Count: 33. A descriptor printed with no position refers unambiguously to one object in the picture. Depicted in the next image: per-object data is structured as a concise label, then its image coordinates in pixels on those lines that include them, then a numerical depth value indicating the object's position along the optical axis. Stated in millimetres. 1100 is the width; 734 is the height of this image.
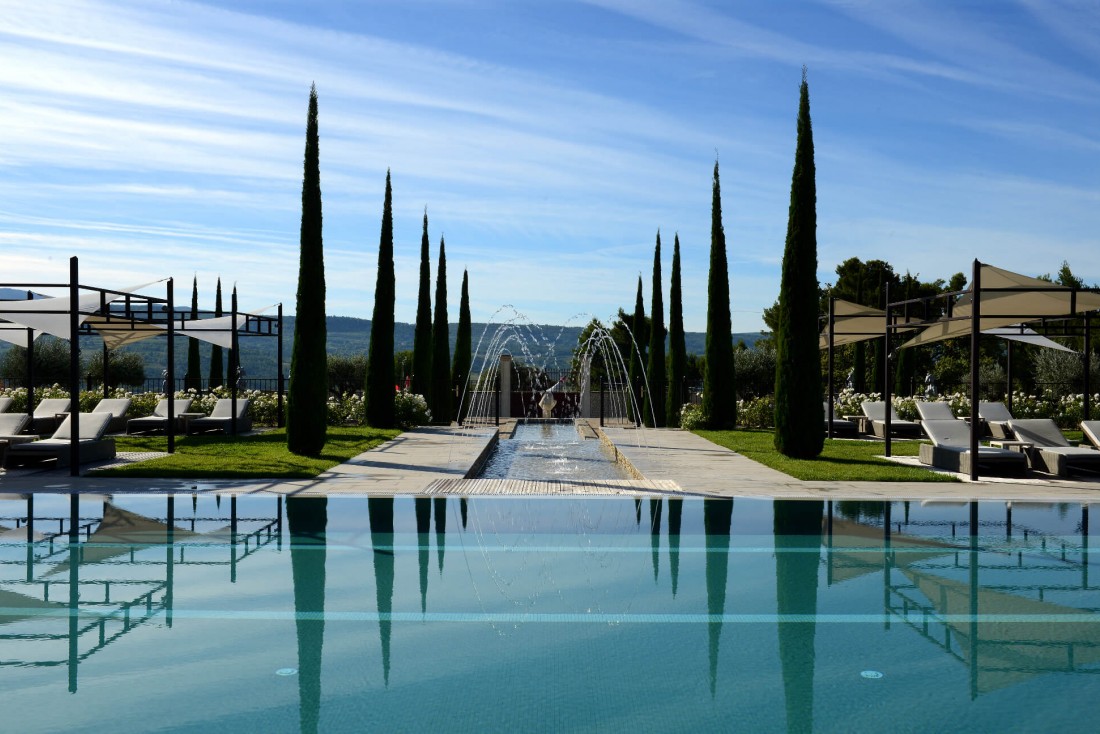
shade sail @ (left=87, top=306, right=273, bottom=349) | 21166
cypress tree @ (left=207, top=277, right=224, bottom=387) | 33781
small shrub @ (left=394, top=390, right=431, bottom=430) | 23125
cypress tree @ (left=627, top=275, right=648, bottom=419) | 27822
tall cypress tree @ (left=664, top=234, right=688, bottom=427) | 24484
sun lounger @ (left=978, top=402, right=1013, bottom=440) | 17295
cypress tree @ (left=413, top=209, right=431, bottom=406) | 25812
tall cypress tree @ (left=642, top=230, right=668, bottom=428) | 25906
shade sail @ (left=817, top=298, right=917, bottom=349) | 20016
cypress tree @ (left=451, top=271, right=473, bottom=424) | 31188
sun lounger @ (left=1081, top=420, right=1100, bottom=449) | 13430
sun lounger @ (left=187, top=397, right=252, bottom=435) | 19594
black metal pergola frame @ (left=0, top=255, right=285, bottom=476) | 12203
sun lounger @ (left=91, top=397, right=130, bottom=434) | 18047
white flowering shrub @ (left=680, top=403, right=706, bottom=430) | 22328
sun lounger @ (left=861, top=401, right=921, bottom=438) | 19625
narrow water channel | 14203
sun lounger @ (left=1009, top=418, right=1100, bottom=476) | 12852
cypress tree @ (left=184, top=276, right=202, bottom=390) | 33688
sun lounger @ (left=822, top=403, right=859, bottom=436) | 20875
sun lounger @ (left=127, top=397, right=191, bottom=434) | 19391
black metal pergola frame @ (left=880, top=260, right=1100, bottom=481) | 12336
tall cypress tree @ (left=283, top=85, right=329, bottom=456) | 15094
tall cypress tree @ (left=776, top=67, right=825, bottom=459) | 14992
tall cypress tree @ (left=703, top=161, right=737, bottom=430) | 21141
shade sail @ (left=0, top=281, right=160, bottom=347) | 15844
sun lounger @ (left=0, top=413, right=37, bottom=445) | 14395
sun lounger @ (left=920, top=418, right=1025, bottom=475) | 12820
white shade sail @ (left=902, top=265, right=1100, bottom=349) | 13695
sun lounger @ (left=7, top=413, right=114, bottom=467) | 13219
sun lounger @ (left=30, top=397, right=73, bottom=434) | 17266
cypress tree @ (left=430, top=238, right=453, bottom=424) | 27438
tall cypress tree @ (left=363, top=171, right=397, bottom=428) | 21969
